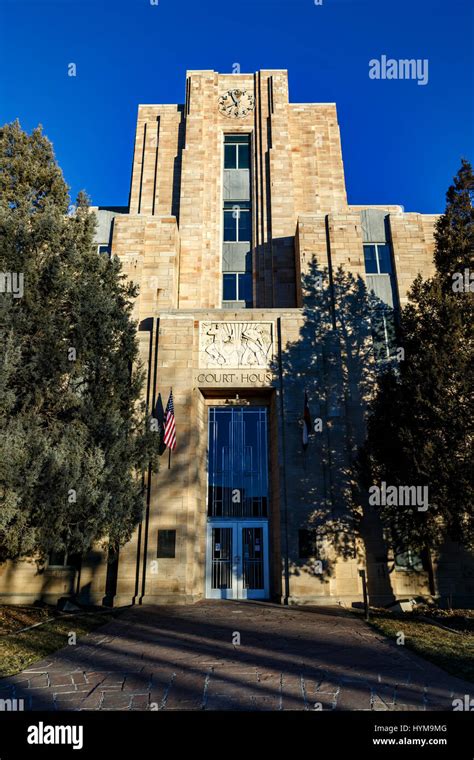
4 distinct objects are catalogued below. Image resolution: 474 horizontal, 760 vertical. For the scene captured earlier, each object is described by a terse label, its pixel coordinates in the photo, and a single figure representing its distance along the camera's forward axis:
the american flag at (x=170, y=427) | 16.59
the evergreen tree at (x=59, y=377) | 11.77
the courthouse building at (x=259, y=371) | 16.89
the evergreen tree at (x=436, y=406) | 14.09
